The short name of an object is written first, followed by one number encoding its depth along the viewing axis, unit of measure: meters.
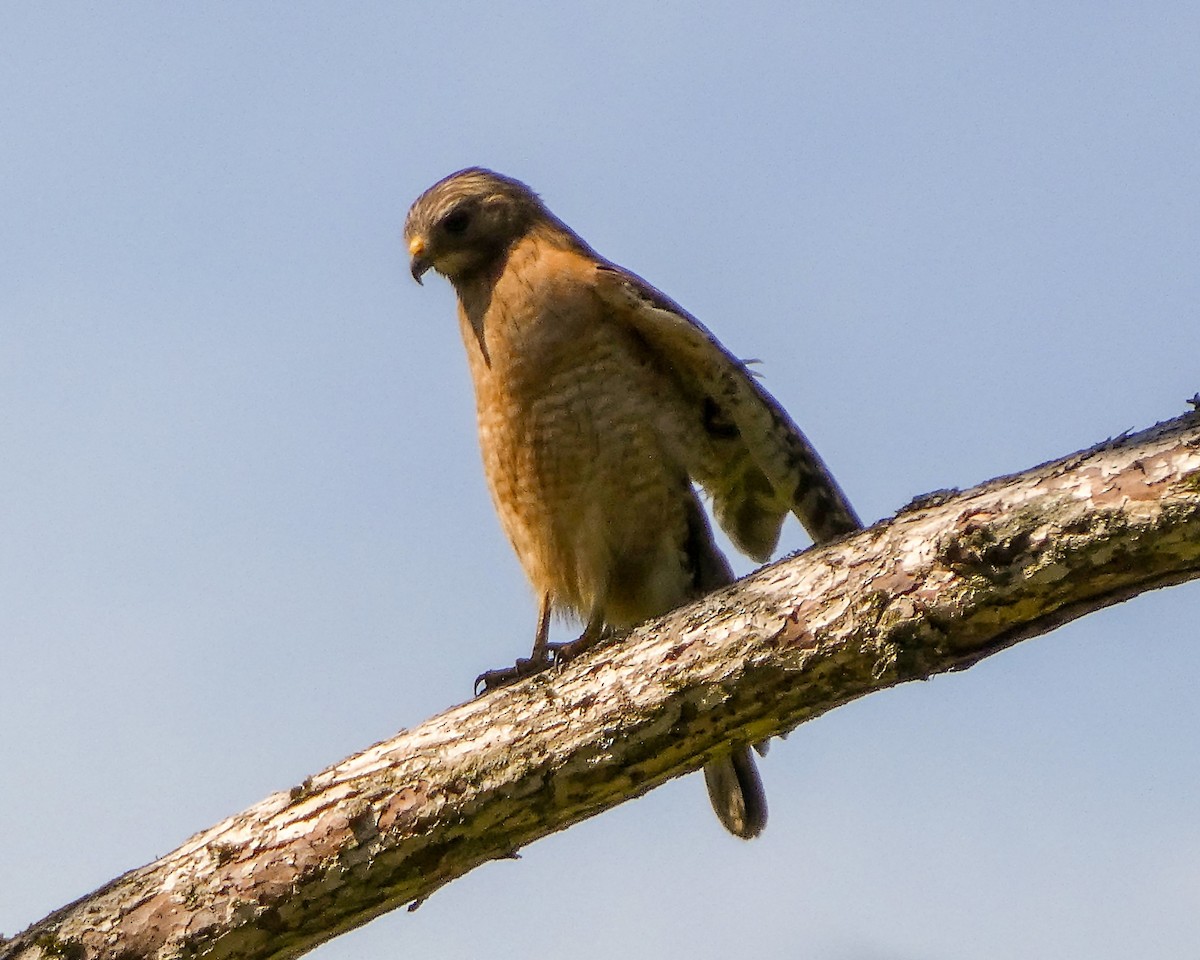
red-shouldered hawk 12.99
